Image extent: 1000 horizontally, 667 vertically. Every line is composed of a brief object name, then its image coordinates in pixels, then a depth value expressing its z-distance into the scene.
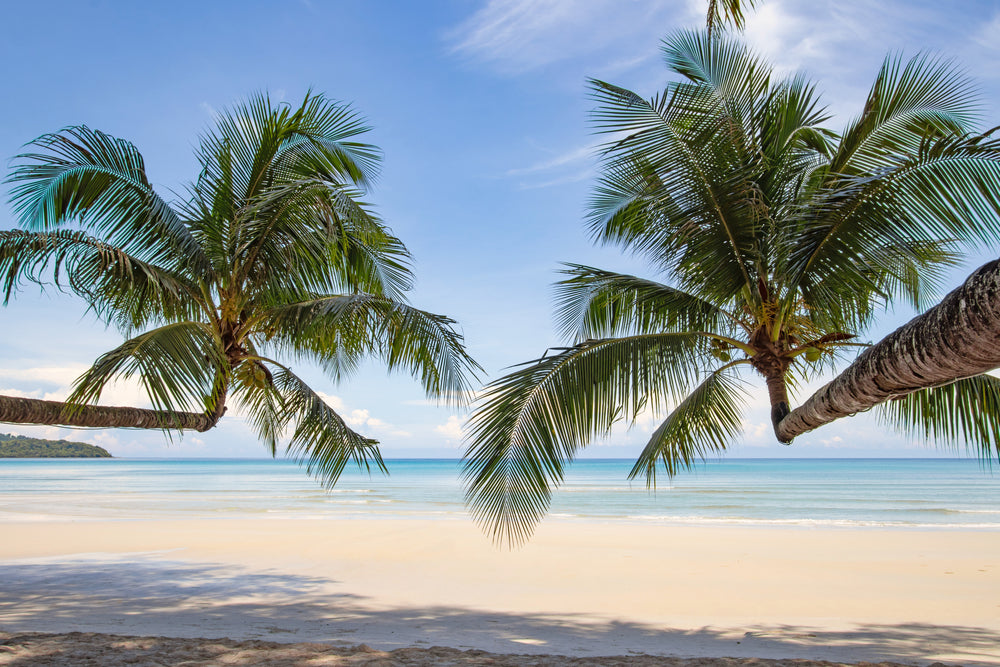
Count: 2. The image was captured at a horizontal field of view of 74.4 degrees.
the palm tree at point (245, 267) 5.09
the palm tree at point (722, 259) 4.45
